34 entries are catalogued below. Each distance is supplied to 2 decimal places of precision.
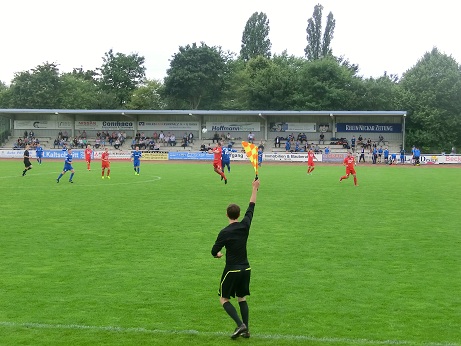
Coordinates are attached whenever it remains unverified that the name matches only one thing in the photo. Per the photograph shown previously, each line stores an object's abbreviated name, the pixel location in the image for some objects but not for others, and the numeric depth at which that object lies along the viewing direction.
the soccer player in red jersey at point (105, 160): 33.03
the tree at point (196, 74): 82.56
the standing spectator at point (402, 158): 55.62
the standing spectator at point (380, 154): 56.53
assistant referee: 7.37
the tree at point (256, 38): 97.38
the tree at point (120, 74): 91.06
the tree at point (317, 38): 92.50
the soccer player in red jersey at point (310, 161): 37.88
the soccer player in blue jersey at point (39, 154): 50.53
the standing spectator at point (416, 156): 53.38
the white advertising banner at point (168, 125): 70.19
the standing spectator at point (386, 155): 55.62
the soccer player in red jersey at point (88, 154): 39.16
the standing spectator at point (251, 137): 65.43
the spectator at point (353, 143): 63.53
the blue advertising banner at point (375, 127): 66.19
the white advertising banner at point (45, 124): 72.06
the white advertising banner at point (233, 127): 68.88
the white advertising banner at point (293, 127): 68.00
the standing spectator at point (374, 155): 56.34
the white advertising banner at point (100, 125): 71.56
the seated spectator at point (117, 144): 65.59
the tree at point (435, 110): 66.00
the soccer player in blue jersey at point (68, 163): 29.94
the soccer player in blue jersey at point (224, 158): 33.09
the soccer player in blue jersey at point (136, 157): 36.41
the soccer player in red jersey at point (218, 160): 29.80
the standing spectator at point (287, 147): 63.03
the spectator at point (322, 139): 65.54
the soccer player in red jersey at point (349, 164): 29.81
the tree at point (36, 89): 84.56
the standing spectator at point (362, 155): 57.50
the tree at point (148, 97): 86.81
